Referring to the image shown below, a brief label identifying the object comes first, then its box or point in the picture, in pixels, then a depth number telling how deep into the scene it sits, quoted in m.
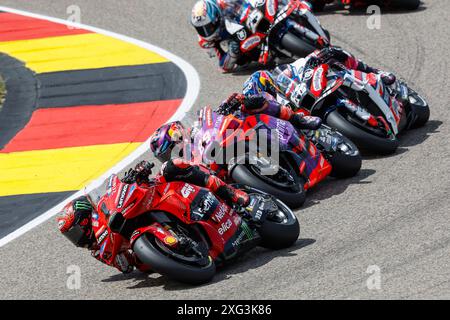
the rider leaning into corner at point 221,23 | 15.27
